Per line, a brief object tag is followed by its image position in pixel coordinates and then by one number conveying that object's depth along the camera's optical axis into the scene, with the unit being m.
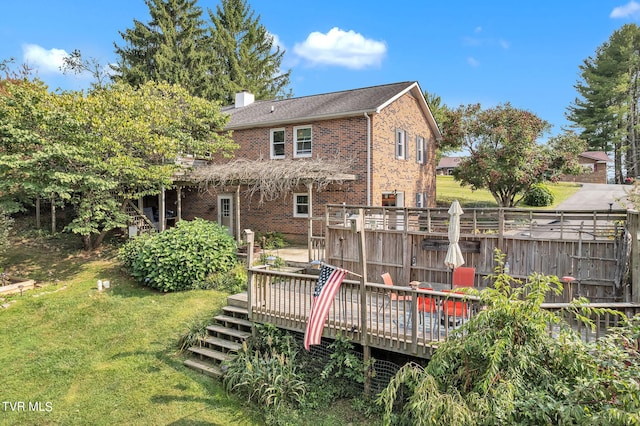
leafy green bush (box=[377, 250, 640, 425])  3.78
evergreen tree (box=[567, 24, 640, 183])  34.97
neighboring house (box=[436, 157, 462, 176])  53.59
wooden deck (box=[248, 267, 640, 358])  5.85
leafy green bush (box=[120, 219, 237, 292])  11.42
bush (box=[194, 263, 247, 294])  11.06
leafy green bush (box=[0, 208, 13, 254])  12.33
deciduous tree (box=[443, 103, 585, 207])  20.23
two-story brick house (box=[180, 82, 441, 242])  15.78
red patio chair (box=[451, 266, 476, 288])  8.45
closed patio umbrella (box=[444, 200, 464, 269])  7.72
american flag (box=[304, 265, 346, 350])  6.12
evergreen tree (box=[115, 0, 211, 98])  30.84
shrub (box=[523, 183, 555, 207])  25.86
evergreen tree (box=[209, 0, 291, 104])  34.34
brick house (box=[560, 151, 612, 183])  43.28
